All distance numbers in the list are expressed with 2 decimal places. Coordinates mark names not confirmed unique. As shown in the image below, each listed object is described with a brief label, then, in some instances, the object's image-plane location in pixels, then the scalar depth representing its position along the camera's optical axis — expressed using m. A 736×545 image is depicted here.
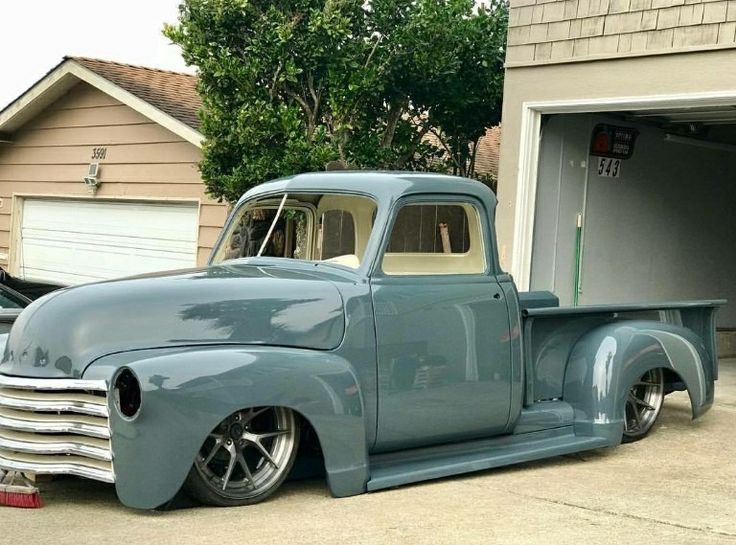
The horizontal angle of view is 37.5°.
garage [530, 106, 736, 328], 11.80
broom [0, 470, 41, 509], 5.37
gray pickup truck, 5.29
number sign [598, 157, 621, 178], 12.47
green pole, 12.18
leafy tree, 11.47
